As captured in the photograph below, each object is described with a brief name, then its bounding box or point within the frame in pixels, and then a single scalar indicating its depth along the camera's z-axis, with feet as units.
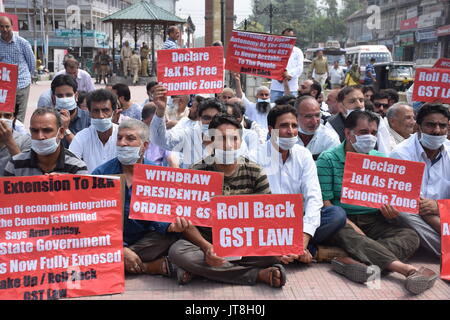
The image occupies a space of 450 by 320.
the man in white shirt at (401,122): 20.92
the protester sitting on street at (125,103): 23.86
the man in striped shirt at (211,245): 13.26
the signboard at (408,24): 175.42
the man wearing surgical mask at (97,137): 17.38
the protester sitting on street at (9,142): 15.16
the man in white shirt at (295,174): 14.79
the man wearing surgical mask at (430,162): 15.19
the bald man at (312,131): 18.16
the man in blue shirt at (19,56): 24.81
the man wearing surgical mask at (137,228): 14.02
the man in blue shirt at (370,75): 77.77
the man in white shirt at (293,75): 31.50
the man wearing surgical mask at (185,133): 17.63
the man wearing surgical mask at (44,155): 13.80
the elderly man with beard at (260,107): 27.25
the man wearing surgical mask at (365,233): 13.51
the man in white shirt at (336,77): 78.88
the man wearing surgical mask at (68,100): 20.11
